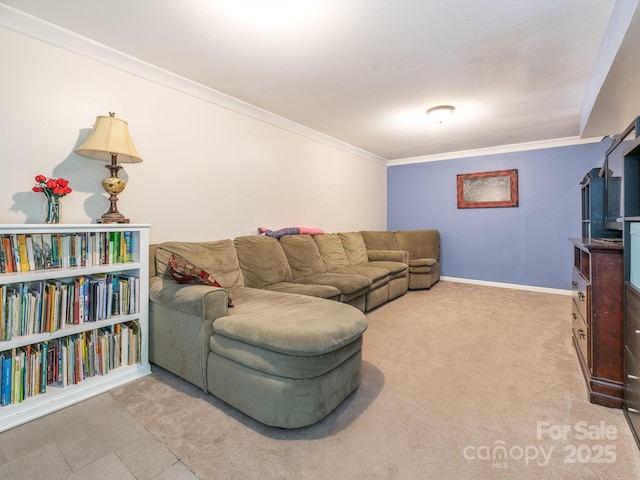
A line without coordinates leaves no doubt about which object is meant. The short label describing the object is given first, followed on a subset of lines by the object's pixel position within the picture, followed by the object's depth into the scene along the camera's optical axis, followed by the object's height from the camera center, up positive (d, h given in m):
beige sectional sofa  1.55 -0.53
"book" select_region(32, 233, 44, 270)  1.85 -0.08
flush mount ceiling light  3.28 +1.37
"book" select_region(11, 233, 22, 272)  1.74 -0.07
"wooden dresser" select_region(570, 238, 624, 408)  1.77 -0.49
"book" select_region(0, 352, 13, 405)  1.63 -0.74
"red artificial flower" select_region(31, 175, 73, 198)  1.89 +0.32
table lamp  2.01 +0.59
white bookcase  1.67 -0.51
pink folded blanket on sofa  3.51 +0.11
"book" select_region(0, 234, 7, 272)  1.69 -0.11
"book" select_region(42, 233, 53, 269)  1.87 -0.06
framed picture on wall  4.88 +0.85
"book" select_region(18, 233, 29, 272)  1.77 -0.07
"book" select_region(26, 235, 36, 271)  1.81 -0.08
